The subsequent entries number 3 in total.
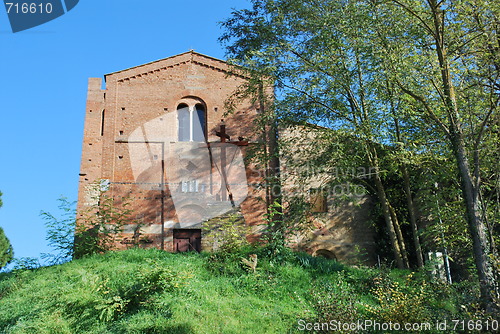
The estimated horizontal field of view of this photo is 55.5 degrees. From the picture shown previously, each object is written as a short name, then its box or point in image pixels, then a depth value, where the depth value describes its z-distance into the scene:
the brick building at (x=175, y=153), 17.50
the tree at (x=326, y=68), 12.59
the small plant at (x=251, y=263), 11.42
